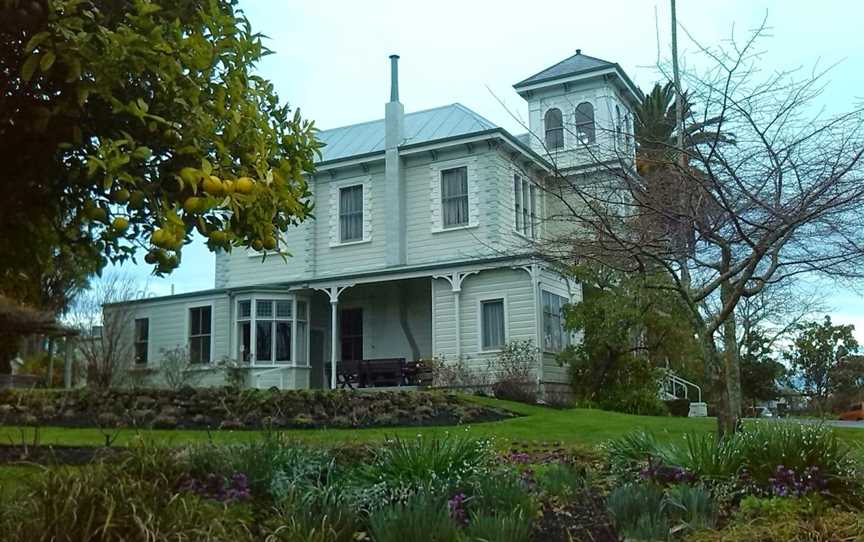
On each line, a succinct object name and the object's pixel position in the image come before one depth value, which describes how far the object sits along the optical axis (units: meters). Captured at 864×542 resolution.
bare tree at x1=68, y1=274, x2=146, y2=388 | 23.69
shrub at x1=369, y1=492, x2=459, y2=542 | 4.75
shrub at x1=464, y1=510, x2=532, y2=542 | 4.74
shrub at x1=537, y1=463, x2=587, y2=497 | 6.57
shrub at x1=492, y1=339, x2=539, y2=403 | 18.95
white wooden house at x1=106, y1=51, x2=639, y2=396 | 21.91
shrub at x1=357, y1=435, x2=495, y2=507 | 5.93
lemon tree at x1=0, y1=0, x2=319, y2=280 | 3.07
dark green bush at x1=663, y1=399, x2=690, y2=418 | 22.55
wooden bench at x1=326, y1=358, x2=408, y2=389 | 21.62
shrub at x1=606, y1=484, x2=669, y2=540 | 5.06
